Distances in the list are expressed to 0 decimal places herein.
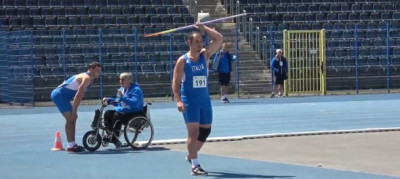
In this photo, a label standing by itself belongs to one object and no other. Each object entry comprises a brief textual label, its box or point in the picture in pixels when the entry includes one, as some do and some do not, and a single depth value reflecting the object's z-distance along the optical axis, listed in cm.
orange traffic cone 1498
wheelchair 1472
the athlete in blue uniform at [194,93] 1162
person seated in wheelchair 1487
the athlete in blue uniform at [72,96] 1462
